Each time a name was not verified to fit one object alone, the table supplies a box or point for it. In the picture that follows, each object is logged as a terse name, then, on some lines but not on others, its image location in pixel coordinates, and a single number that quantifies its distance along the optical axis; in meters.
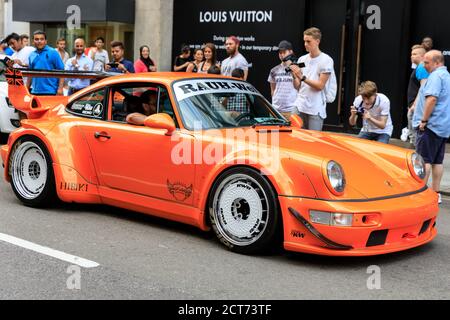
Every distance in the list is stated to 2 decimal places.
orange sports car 4.67
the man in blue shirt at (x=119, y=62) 11.26
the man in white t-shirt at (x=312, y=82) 7.88
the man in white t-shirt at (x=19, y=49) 12.62
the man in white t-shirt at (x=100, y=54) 13.83
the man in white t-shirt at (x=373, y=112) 7.50
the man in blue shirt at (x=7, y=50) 14.23
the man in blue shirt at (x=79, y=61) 12.27
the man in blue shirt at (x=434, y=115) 7.30
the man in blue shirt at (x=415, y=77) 9.53
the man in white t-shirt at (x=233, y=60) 9.74
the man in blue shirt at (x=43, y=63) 10.76
